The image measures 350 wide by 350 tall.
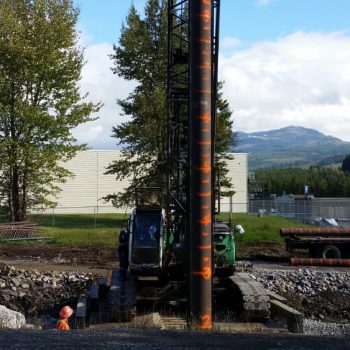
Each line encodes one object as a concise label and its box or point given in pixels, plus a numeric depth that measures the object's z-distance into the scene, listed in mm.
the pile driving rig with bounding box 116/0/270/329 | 14531
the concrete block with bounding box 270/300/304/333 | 15641
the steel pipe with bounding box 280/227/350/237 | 30078
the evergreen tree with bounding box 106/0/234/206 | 45219
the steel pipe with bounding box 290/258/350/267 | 28125
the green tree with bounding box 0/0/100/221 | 37562
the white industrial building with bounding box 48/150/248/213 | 77250
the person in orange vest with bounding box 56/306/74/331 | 14261
